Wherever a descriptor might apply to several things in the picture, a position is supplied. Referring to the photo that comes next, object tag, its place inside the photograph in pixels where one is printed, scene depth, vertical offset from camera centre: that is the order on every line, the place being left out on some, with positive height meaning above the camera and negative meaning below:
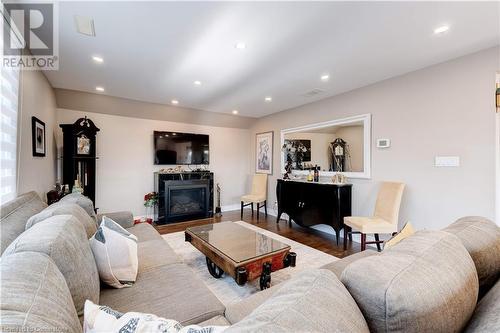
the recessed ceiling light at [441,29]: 1.99 +1.26
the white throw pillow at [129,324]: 0.64 -0.47
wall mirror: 3.56 +0.37
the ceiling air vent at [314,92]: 3.69 +1.29
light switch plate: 2.59 +0.07
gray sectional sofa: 0.53 -0.35
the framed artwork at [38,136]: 2.50 +0.37
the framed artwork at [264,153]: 5.51 +0.37
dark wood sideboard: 3.48 -0.63
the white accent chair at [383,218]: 2.85 -0.70
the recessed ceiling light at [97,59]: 2.59 +1.29
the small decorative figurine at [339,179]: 3.76 -0.21
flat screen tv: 4.78 +0.43
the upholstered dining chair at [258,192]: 5.04 -0.61
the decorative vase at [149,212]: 4.78 -0.98
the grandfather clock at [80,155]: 3.67 +0.21
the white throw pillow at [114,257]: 1.35 -0.57
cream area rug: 2.14 -1.19
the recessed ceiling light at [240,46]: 2.28 +1.27
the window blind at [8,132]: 1.82 +0.30
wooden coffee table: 1.91 -0.81
